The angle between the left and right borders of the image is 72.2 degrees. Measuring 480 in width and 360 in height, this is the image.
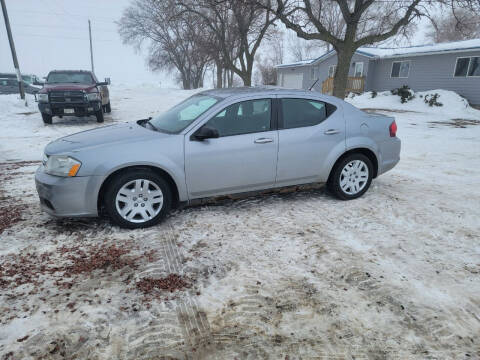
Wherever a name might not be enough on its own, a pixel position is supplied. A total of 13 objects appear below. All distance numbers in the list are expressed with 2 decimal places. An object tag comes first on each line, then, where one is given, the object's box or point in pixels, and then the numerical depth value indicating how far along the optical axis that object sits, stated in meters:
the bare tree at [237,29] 22.00
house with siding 19.58
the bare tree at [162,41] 43.56
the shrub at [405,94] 20.30
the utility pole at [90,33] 42.94
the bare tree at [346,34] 16.03
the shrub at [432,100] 18.72
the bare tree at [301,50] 61.31
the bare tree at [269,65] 48.91
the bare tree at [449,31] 39.62
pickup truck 11.54
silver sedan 3.75
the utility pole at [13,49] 16.48
